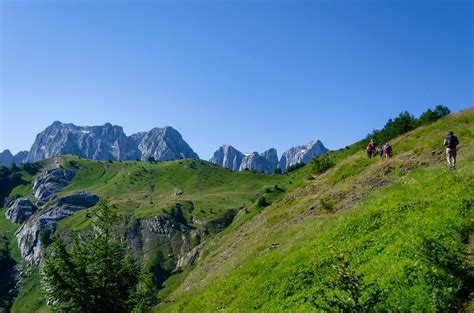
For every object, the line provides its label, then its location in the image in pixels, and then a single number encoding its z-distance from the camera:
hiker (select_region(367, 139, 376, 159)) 48.00
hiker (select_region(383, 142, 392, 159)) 41.23
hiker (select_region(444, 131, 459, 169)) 28.56
